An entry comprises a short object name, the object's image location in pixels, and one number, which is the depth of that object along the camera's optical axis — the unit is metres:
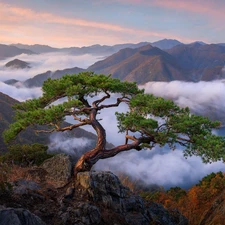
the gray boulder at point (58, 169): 11.73
